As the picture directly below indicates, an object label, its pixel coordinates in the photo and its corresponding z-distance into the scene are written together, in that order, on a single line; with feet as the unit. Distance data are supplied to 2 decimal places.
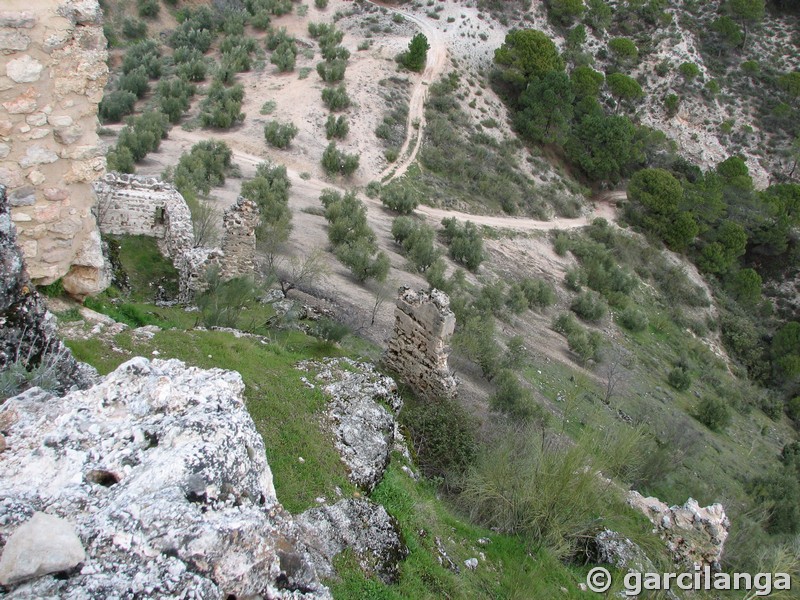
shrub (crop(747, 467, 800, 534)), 53.98
